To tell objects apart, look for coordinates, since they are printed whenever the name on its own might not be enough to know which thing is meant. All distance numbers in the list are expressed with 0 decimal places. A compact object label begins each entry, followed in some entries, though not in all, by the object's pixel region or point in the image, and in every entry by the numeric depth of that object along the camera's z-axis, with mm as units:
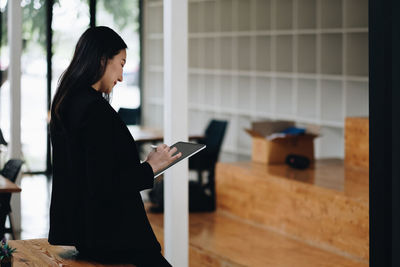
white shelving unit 7547
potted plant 2484
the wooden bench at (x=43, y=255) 2639
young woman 2365
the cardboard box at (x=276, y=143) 6199
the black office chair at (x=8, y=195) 4891
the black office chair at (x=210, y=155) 7282
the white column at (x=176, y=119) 3857
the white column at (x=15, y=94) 6242
